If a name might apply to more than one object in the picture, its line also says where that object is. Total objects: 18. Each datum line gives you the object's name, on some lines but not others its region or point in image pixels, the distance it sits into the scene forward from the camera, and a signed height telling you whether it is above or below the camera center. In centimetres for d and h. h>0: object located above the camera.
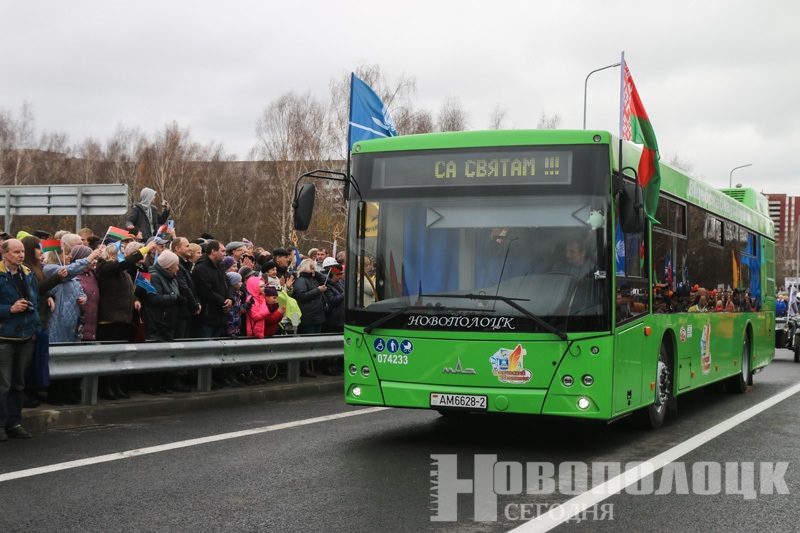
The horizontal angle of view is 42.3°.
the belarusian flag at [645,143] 1014 +162
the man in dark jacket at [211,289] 1276 +0
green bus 858 +19
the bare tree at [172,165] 6962 +858
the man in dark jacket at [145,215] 1623 +116
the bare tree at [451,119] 6303 +1082
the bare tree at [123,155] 7306 +1006
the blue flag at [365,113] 1788 +319
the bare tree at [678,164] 7750 +1035
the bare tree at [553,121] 6822 +1167
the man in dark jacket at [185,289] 1231 +0
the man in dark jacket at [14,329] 898 -39
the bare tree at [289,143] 5688 +837
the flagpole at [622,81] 1240 +264
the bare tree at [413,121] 5781 +986
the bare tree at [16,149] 6625 +900
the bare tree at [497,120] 6656 +1136
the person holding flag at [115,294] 1131 -8
